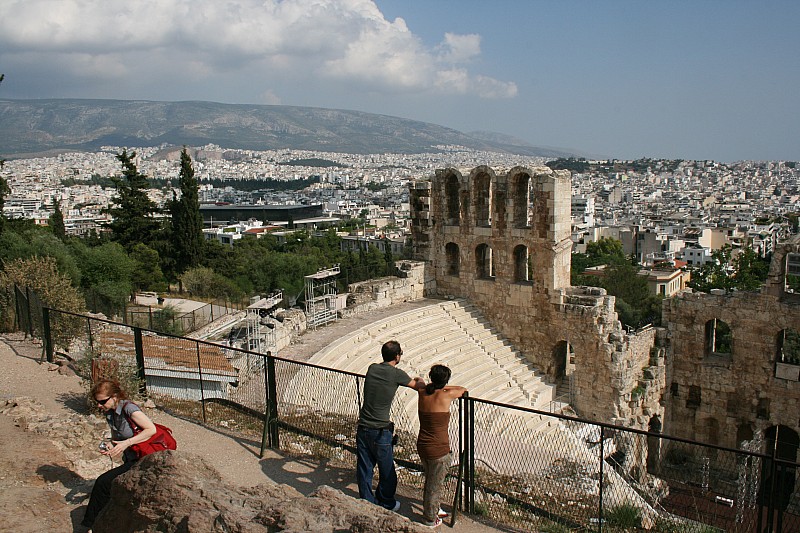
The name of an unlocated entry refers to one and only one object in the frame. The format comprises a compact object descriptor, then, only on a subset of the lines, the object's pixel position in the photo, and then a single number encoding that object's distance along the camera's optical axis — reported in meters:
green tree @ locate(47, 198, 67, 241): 48.81
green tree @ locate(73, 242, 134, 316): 28.52
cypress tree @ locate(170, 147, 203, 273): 40.31
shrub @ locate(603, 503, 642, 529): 7.53
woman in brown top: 6.58
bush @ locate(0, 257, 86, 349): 16.06
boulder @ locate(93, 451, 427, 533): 5.14
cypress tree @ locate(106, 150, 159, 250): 41.66
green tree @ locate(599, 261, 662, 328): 41.31
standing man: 6.89
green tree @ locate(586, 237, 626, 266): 76.06
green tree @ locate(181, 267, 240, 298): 38.12
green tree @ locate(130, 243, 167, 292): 36.29
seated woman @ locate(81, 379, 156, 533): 6.38
